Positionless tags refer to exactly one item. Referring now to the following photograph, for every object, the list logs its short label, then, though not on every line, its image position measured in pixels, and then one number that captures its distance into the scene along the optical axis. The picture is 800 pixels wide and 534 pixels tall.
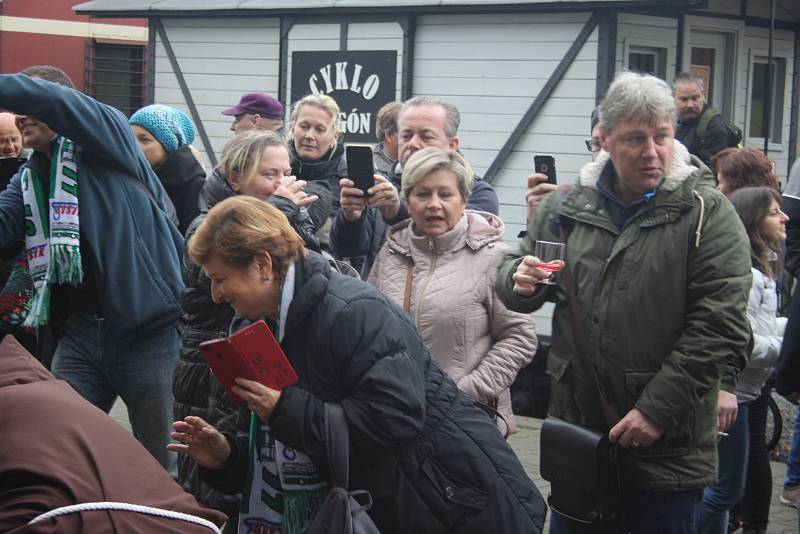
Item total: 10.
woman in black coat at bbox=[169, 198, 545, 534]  3.07
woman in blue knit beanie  5.74
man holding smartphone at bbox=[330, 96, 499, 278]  4.89
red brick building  20.70
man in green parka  3.51
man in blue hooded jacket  4.68
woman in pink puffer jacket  4.27
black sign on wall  10.87
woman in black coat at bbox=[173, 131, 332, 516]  3.94
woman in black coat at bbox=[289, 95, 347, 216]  5.71
